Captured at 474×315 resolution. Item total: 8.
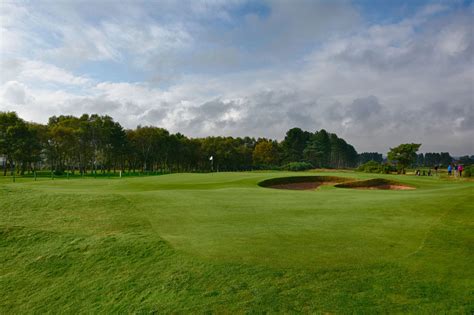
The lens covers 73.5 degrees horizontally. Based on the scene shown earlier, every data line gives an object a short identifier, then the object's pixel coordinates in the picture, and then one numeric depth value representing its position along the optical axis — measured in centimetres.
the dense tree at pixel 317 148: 13975
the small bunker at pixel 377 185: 3229
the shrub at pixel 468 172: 4744
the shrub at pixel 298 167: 9500
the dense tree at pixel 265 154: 11856
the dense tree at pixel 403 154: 6369
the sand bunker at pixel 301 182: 3444
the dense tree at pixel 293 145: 13250
